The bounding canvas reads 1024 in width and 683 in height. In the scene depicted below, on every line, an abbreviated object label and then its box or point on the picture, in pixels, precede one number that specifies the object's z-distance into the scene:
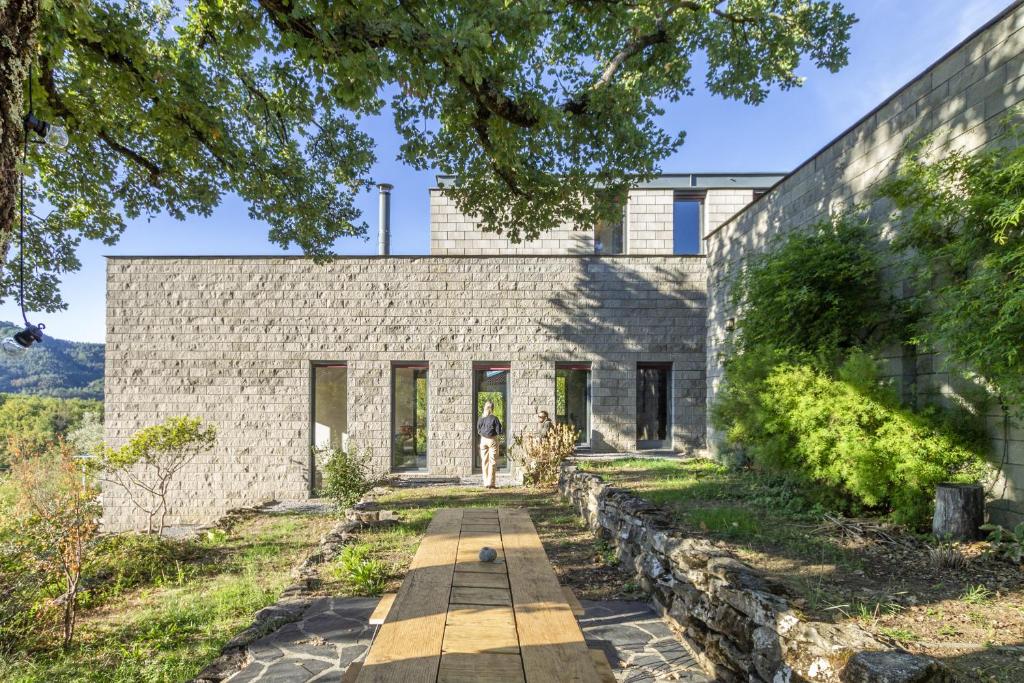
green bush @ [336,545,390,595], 4.19
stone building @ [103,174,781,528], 10.57
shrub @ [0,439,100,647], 4.01
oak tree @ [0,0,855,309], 4.24
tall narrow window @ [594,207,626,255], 12.20
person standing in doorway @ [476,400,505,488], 9.23
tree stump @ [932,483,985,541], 4.37
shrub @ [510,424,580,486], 9.19
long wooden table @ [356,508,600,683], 1.56
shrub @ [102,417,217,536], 6.41
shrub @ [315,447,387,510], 7.61
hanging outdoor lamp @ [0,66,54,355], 2.81
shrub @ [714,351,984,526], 4.71
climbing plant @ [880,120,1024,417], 3.76
